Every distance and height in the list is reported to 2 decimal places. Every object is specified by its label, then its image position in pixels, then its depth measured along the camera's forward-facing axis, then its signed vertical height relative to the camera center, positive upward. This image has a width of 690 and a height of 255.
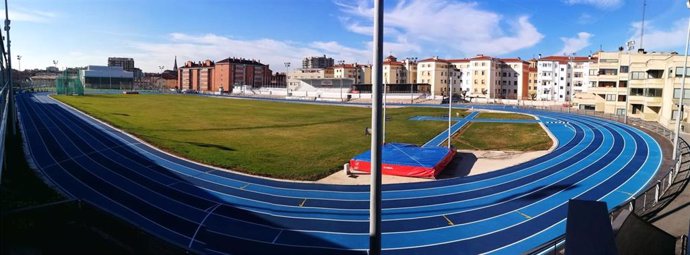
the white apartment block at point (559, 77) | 101.44 +6.86
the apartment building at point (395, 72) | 128.62 +9.02
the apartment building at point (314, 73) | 151.75 +9.93
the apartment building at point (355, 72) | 147.50 +10.11
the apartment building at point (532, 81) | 112.69 +6.20
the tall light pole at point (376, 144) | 5.78 -0.62
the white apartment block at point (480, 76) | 109.38 +7.37
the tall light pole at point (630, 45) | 51.38 +7.64
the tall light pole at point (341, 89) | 101.50 +2.56
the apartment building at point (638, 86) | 44.30 +2.48
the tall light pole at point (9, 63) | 32.09 +2.47
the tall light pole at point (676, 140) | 24.48 -2.08
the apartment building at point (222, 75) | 159.38 +9.52
